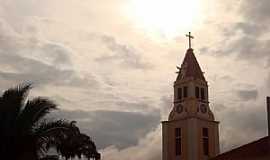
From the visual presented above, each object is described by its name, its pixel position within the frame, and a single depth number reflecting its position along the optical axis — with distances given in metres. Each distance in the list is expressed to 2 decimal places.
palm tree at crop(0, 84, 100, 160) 19.78
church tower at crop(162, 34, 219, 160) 66.25
